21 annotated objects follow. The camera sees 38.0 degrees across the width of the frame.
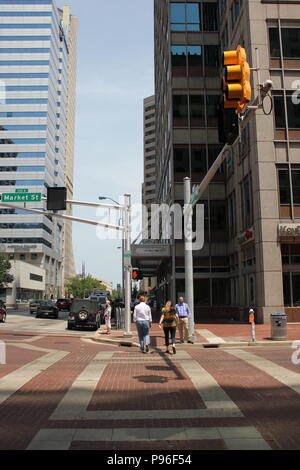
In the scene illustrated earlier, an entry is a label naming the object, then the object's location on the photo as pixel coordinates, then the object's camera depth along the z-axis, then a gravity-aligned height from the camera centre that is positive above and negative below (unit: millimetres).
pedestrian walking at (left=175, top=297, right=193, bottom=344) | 16812 -798
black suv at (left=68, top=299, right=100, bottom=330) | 26609 -957
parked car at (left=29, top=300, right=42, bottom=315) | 47691 -918
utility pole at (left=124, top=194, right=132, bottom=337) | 21141 +2243
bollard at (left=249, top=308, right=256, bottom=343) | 17067 -885
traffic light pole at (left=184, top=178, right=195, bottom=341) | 17938 +1438
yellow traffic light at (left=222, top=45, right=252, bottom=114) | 6172 +3110
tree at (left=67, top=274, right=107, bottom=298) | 134750 +3444
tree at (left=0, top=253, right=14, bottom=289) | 60469 +3827
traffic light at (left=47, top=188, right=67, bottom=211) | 17359 +3953
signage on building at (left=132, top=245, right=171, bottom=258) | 34969 +3749
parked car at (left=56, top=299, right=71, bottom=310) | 52719 -685
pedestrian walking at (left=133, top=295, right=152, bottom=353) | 14500 -740
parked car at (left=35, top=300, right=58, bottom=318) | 38031 -1088
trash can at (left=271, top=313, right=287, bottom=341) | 17517 -1232
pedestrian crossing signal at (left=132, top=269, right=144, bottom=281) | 24062 +1304
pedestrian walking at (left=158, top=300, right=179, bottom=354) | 14539 -749
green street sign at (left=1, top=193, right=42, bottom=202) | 19422 +4525
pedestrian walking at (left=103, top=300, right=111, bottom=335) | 23125 -910
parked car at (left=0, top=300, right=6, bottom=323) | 31112 -1107
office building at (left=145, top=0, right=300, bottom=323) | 25438 +9562
